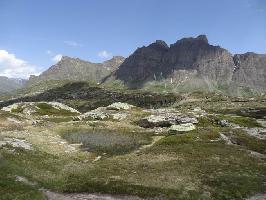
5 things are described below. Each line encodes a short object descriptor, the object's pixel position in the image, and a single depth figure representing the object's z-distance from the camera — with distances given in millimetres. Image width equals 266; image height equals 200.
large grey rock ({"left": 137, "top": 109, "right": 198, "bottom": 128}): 43025
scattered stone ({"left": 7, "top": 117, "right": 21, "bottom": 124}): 42817
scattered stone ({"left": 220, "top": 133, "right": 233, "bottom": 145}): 32700
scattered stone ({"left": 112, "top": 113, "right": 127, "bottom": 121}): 50897
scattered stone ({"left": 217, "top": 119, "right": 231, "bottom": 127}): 45732
